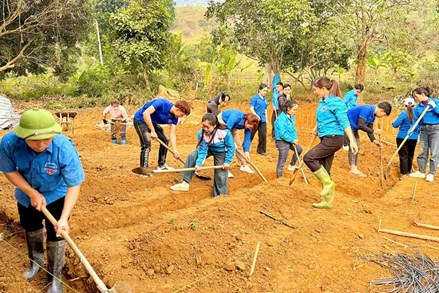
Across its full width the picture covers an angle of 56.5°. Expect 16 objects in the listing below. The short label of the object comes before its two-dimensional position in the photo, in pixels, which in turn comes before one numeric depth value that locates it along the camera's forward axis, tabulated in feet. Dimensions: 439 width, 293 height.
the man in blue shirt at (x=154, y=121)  20.47
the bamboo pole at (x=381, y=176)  24.30
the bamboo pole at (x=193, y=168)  18.60
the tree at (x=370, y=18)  41.24
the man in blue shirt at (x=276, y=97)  31.59
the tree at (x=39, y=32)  50.52
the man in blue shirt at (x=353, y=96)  28.09
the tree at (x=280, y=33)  42.60
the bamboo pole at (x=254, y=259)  12.00
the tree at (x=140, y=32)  52.06
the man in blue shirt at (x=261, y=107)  28.60
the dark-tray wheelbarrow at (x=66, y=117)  39.39
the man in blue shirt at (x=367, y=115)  22.74
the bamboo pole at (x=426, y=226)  16.02
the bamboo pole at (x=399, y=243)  14.21
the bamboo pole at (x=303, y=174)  21.79
